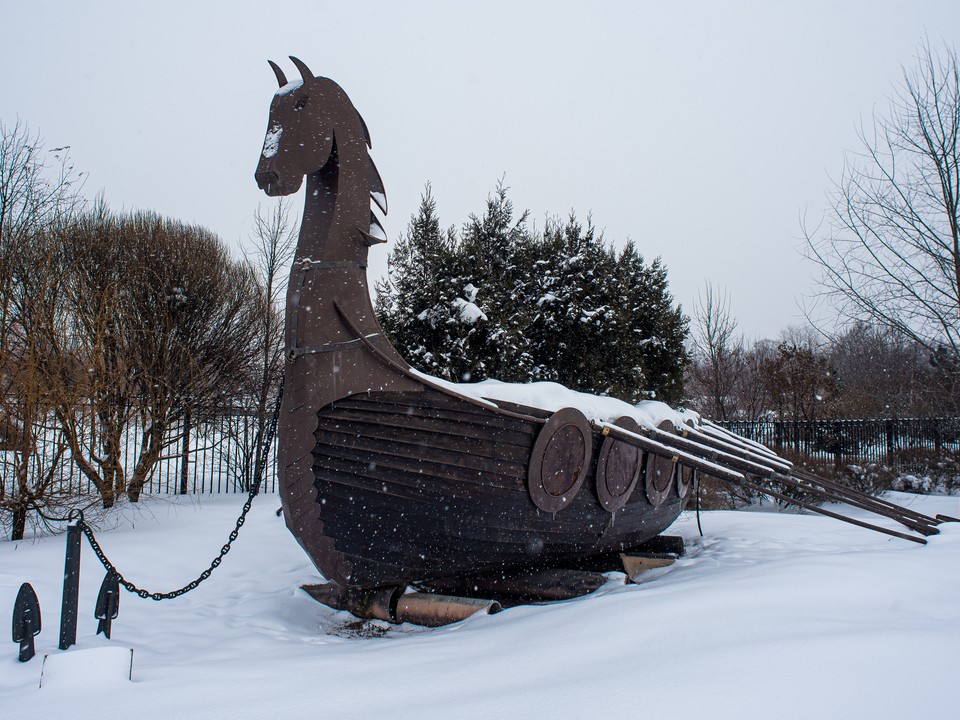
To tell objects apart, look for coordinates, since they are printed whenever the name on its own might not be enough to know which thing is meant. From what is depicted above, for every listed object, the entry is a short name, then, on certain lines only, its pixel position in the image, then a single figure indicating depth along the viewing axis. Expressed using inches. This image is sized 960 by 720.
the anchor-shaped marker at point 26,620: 102.7
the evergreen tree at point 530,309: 429.7
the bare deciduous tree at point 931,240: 294.7
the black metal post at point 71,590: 114.3
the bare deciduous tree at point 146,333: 285.9
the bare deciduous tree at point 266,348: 426.0
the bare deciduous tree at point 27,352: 231.0
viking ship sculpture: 131.6
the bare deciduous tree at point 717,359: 593.6
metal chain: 121.3
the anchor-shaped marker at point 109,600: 120.3
